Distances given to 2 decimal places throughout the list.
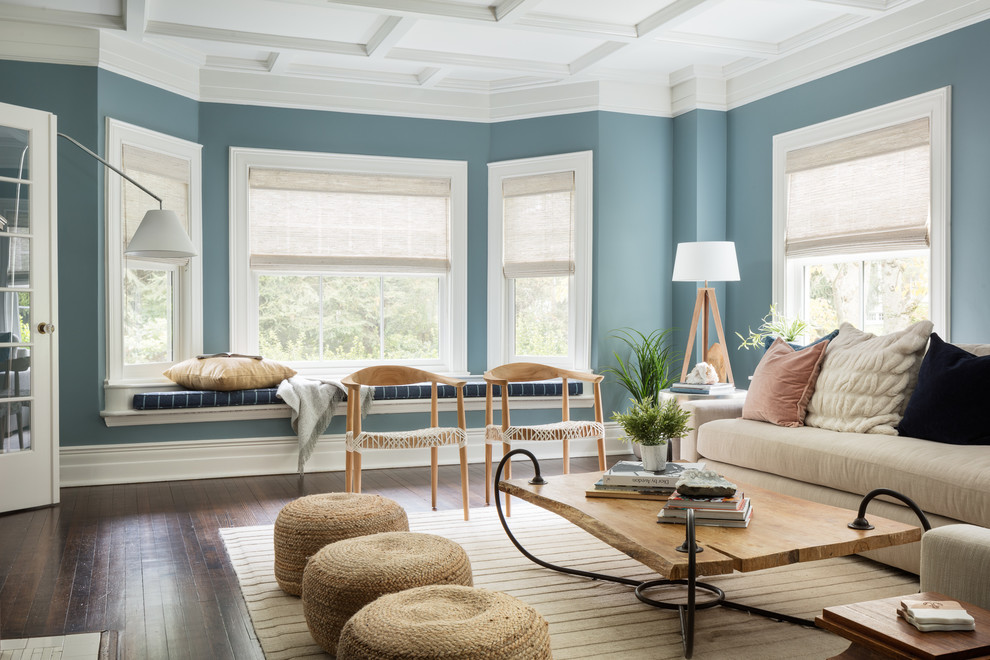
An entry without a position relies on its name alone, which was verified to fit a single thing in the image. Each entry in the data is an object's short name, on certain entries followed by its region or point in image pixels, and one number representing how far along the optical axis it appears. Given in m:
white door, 4.29
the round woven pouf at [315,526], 2.93
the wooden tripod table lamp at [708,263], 5.22
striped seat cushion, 5.02
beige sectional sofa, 2.92
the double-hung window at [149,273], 4.99
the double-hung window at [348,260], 5.71
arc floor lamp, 4.59
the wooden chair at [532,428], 4.19
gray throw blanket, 5.20
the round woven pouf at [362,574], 2.38
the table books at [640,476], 2.93
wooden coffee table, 2.26
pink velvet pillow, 4.08
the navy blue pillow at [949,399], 3.26
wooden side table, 1.58
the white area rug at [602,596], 2.55
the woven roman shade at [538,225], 6.03
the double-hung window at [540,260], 5.98
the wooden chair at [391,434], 4.08
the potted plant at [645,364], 5.86
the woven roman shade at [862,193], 4.45
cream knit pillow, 3.68
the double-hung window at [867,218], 4.35
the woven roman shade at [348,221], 5.74
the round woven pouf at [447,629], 1.85
